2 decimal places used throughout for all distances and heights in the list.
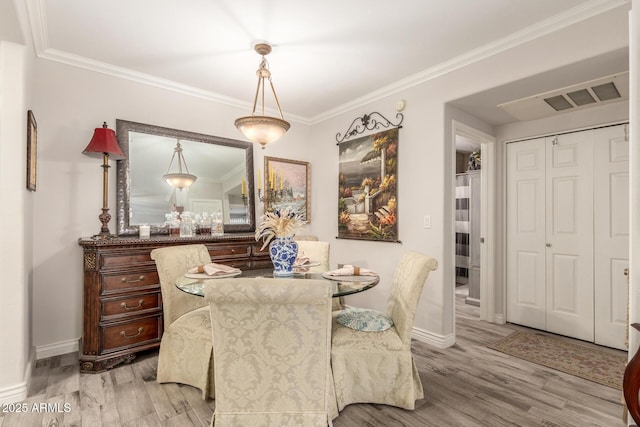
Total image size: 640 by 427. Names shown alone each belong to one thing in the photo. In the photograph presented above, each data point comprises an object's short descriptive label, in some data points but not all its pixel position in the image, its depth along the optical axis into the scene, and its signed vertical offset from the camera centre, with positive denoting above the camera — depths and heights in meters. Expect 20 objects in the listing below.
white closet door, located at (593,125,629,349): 2.99 -0.17
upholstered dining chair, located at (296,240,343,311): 3.01 -0.34
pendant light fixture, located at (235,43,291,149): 2.43 +0.69
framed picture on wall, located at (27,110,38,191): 2.24 +0.47
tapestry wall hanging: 3.47 +0.33
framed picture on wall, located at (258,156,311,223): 4.10 +0.40
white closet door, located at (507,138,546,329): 3.52 -0.20
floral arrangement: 2.24 -0.05
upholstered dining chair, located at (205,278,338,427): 1.47 -0.69
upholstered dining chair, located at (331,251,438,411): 1.98 -0.88
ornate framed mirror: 3.08 +0.40
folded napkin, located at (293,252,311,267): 2.62 -0.38
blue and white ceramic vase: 2.25 -0.27
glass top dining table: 1.92 -0.44
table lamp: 2.70 +0.55
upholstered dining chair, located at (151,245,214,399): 2.11 -0.79
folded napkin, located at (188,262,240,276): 2.19 -0.38
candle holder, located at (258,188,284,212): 4.03 +0.24
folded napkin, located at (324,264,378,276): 2.26 -0.40
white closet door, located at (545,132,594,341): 3.20 -0.20
